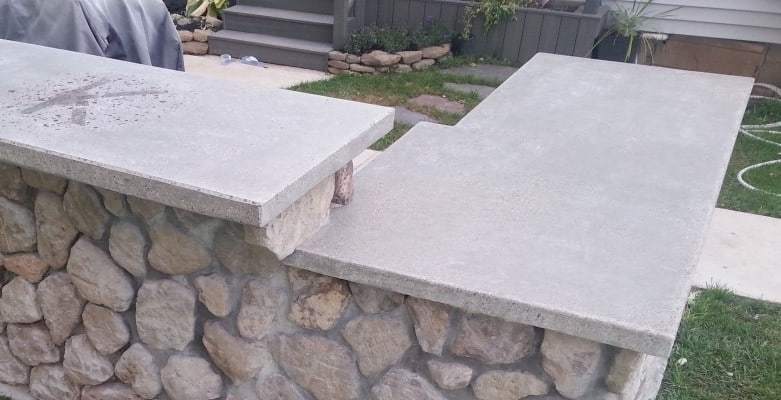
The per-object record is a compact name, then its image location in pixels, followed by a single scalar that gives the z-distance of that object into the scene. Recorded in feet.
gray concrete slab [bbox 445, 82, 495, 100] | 17.78
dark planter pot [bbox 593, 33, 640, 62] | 19.80
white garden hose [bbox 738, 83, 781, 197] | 16.10
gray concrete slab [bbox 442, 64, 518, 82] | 19.13
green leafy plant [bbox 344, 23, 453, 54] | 19.63
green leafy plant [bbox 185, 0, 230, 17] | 21.91
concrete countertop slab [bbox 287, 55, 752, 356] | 5.36
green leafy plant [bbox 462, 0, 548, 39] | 19.84
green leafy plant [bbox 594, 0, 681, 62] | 19.29
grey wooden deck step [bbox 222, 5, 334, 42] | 20.38
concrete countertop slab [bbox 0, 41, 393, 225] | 5.23
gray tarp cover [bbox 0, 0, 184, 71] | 11.27
